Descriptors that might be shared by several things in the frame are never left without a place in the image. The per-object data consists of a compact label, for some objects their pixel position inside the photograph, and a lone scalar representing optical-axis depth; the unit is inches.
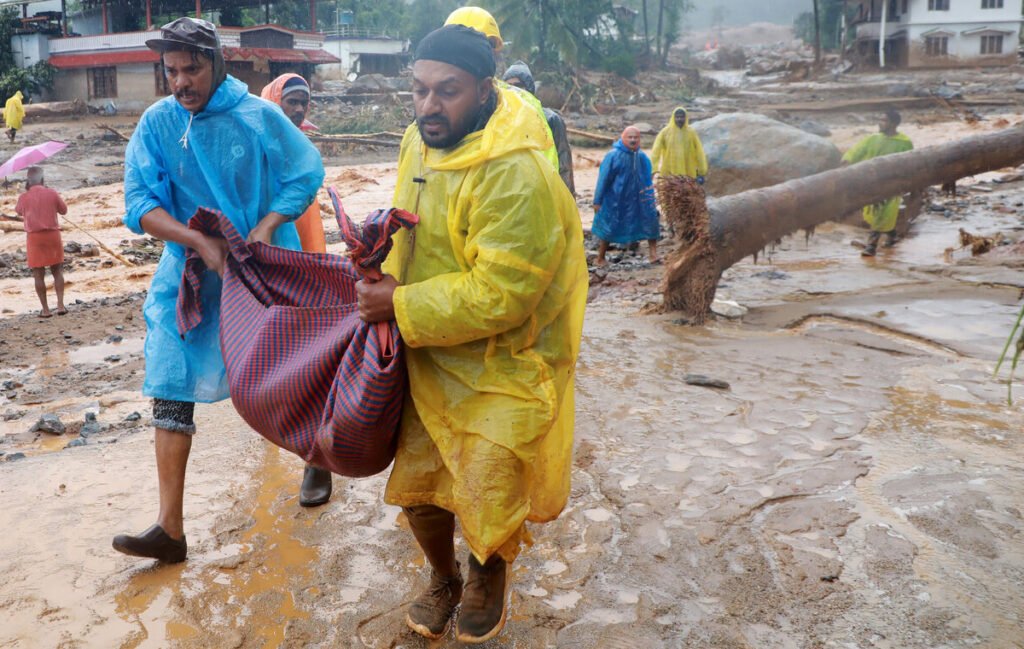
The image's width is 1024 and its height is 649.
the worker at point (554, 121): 227.5
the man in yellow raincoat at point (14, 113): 817.5
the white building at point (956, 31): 1408.7
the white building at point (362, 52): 1497.3
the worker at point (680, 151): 435.5
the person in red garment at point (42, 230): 320.8
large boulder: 506.9
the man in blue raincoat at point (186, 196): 115.4
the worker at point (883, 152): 394.6
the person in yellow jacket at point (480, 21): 185.2
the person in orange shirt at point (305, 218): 139.5
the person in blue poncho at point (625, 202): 388.8
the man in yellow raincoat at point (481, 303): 85.0
